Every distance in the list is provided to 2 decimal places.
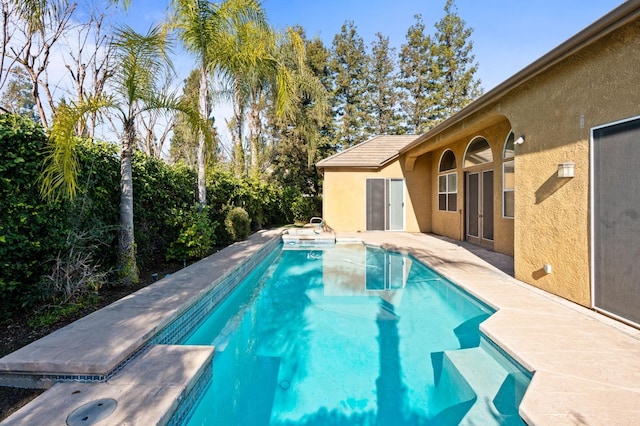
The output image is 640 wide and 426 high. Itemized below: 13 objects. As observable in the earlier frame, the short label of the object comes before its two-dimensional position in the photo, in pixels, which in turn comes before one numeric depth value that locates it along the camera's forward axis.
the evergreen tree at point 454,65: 28.09
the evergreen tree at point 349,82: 27.72
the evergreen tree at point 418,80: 28.50
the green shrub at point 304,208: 20.61
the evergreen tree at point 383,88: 29.08
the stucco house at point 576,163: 4.04
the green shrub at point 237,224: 11.12
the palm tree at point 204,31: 8.67
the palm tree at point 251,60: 9.60
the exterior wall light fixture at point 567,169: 4.90
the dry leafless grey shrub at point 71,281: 4.51
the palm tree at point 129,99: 5.88
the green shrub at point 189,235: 7.75
